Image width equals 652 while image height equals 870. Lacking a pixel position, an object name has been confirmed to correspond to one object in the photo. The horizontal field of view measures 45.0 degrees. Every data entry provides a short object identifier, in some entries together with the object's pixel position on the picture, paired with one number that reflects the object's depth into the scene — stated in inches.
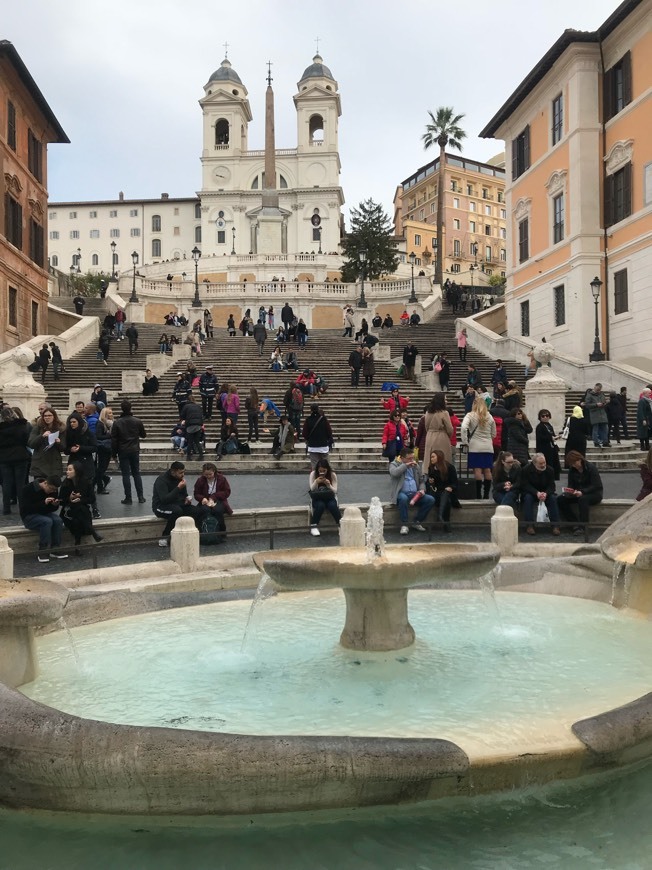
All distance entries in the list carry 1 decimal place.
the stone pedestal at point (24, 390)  741.3
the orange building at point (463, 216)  3750.0
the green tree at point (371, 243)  2472.9
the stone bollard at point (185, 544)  327.9
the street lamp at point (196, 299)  1802.0
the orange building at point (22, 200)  1206.3
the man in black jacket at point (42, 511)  370.0
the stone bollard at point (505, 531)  357.4
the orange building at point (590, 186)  989.2
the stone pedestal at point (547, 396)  741.9
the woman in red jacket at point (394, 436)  583.5
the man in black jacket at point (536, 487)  422.9
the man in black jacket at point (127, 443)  483.8
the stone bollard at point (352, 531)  356.8
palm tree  2470.5
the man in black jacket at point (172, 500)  400.2
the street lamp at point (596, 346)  968.9
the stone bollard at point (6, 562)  293.7
